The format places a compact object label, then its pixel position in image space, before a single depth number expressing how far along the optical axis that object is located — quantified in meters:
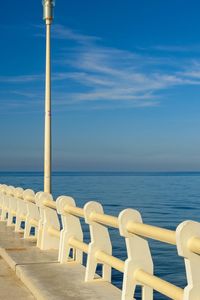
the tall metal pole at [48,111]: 12.55
